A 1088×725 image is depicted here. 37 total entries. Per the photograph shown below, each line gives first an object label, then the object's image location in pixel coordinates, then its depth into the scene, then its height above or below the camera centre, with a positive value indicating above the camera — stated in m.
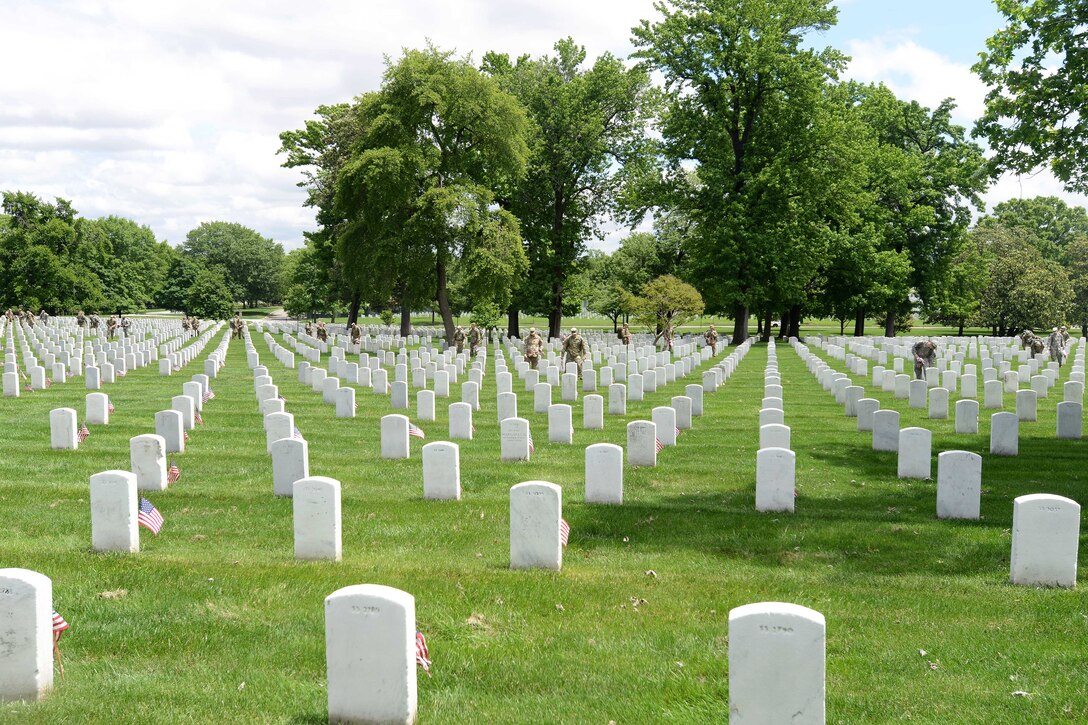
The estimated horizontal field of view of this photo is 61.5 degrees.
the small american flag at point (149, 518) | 8.85 -2.09
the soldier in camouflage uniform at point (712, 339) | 38.50 -1.33
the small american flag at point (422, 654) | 5.51 -2.11
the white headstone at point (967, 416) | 15.73 -1.85
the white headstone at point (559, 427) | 14.89 -1.97
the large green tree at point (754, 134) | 42.31 +8.29
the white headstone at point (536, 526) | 7.78 -1.89
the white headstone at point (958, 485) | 9.59 -1.87
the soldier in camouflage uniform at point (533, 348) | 25.75 -1.20
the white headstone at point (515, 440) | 13.05 -1.91
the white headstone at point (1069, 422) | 15.08 -1.86
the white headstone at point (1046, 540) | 7.26 -1.85
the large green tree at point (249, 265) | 123.88 +5.39
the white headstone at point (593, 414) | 16.58 -1.95
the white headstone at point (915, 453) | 11.77 -1.87
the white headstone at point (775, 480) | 9.97 -1.89
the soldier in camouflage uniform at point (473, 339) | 32.31 -1.21
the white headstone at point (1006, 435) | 13.55 -1.87
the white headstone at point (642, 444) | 12.85 -1.93
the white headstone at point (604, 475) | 10.30 -1.92
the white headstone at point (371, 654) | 4.79 -1.85
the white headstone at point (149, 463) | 10.75 -1.89
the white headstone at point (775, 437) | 12.24 -1.73
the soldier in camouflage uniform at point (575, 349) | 24.02 -1.11
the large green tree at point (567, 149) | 46.16 +8.07
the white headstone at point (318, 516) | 8.12 -1.88
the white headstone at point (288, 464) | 10.62 -1.85
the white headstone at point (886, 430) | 13.98 -1.86
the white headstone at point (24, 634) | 5.10 -1.86
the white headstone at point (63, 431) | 13.80 -1.92
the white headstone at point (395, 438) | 13.29 -1.93
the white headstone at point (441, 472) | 10.57 -1.93
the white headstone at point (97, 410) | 16.52 -1.93
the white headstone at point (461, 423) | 15.10 -1.94
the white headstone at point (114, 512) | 8.12 -1.87
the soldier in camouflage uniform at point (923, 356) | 23.14 -1.24
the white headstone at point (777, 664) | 4.33 -1.71
